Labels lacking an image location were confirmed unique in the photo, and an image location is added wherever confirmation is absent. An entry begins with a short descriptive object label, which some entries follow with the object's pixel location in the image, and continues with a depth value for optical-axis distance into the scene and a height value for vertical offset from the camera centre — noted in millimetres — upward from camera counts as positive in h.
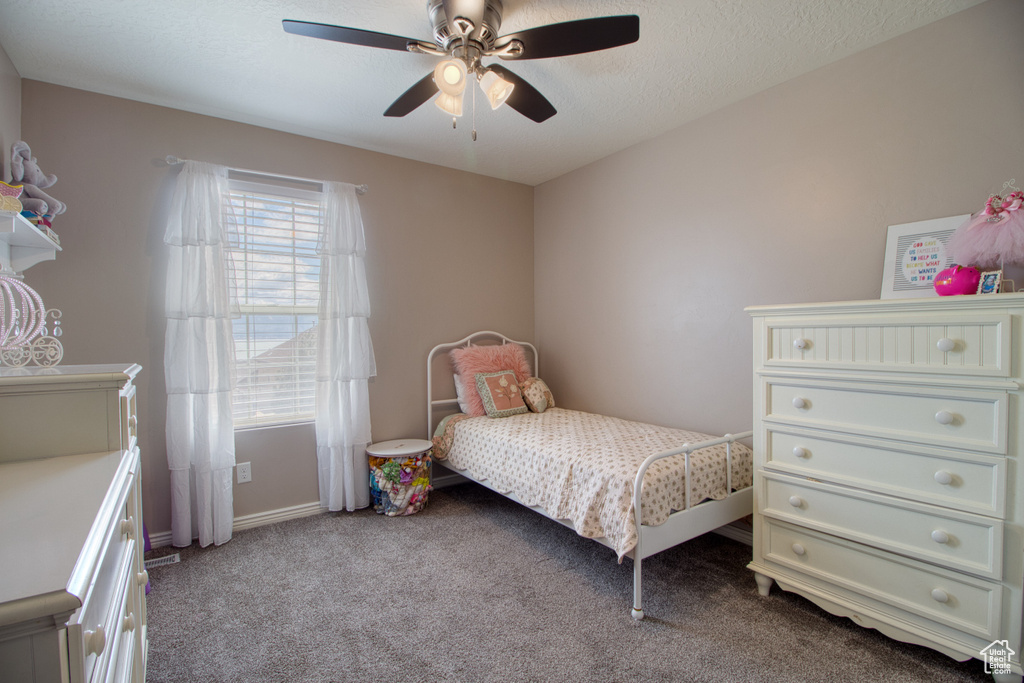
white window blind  2945 +232
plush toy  1924 +646
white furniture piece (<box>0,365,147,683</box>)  578 -311
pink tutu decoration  1667 +326
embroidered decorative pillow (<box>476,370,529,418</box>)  3422 -453
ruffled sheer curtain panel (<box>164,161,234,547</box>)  2604 -157
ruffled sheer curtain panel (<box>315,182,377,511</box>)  3098 -131
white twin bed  2002 -706
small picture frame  1681 +159
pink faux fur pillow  3486 -242
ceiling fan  1643 +1060
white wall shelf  1782 +389
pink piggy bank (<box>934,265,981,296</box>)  1729 +170
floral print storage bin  3068 -950
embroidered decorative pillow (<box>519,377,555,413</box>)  3611 -482
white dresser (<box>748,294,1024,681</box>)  1537 -510
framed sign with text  1980 +303
